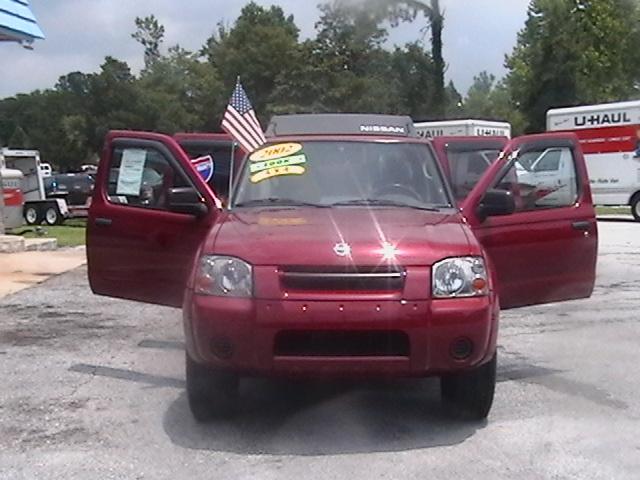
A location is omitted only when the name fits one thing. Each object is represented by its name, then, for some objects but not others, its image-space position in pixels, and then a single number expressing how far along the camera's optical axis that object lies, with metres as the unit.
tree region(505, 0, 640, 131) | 43.12
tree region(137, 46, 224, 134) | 60.25
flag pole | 8.53
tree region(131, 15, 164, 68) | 91.62
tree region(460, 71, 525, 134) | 52.56
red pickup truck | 5.47
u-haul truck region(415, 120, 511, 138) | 29.69
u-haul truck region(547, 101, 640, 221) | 26.73
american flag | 8.02
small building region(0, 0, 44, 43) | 15.95
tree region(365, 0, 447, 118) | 38.56
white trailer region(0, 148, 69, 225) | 28.16
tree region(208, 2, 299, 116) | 55.22
